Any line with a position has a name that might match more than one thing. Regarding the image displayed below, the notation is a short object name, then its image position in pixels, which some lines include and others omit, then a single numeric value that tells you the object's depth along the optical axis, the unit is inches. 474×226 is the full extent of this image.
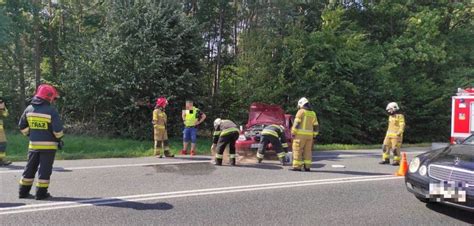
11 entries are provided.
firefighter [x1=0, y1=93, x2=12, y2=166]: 402.6
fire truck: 455.5
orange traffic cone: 364.8
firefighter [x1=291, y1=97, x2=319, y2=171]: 381.1
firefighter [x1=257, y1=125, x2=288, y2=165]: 415.0
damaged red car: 486.4
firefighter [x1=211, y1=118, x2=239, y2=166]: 413.1
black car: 215.0
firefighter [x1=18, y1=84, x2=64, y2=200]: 260.5
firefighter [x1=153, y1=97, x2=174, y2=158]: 478.9
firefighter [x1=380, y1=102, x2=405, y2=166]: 437.7
